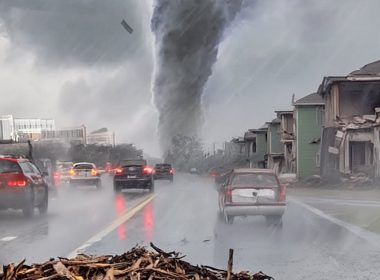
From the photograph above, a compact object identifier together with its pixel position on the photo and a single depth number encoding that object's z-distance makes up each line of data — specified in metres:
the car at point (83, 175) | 38.91
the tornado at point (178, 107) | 62.69
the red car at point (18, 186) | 18.36
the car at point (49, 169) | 29.58
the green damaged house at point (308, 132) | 49.91
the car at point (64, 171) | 45.48
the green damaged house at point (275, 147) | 64.19
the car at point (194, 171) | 69.94
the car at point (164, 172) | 56.94
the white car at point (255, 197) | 16.69
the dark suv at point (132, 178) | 35.31
